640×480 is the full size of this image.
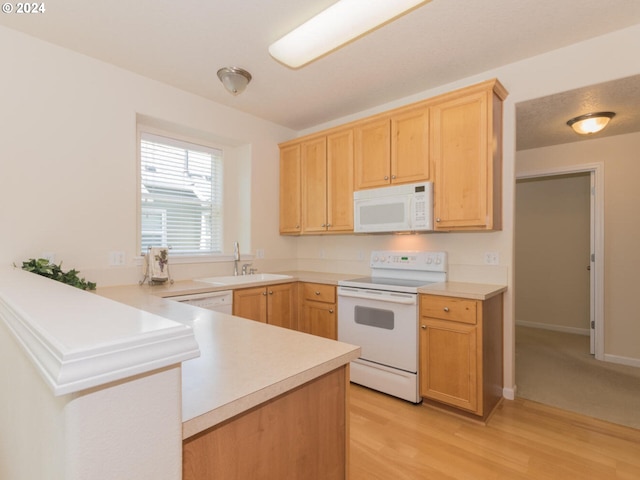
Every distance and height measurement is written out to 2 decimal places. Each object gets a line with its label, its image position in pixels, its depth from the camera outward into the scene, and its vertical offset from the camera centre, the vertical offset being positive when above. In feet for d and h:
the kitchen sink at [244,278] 9.85 -1.25
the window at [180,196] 9.53 +1.35
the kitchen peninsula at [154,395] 1.53 -1.09
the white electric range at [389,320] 7.86 -2.10
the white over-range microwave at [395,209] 8.48 +0.83
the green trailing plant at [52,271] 6.42 -0.65
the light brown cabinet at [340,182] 10.25 +1.82
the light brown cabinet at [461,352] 7.07 -2.57
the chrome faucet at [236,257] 10.75 -0.60
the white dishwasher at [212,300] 7.88 -1.52
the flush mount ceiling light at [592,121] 8.87 +3.20
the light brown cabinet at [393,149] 8.71 +2.52
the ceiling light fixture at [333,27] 5.05 +3.62
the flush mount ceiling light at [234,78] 8.06 +3.99
